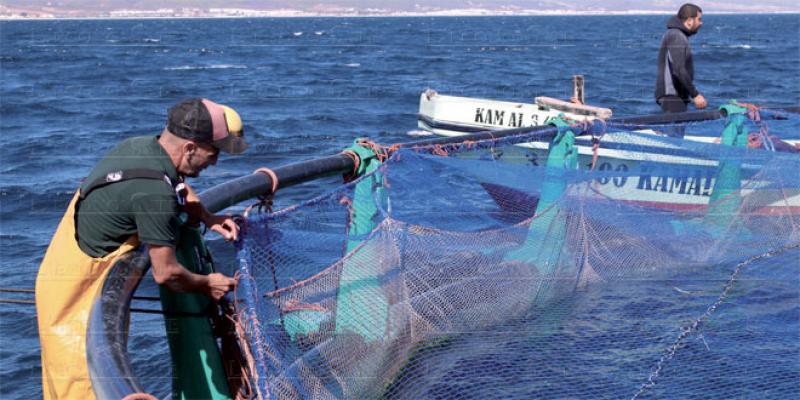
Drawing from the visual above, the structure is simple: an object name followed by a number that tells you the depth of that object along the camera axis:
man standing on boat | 9.02
